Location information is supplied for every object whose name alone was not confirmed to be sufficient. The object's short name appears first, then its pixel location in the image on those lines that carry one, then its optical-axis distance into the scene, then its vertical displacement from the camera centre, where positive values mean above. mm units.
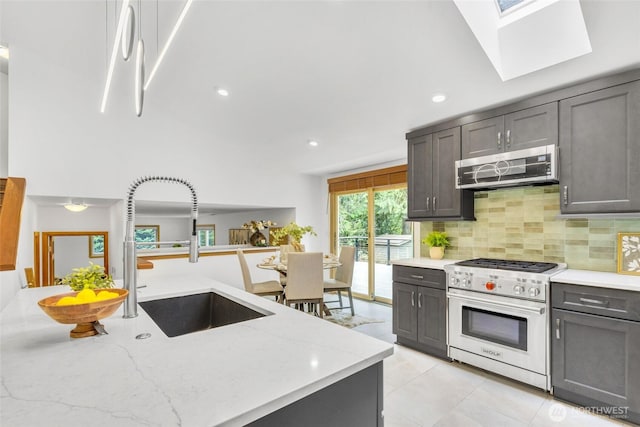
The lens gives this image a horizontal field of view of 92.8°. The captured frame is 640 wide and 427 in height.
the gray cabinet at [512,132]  2412 +698
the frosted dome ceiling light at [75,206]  4127 +128
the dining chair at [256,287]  3763 -930
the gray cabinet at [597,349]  1895 -901
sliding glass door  4691 -345
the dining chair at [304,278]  3369 -721
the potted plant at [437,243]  3357 -332
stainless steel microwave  2363 +374
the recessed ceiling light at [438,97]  2689 +1039
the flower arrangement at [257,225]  5164 -192
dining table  3707 -638
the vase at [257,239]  5441 -442
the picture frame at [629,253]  2229 -303
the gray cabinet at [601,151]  2061 +442
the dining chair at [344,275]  3979 -854
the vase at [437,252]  3352 -428
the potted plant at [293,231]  3734 -208
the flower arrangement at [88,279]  1246 -264
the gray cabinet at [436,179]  3002 +358
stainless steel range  2221 -824
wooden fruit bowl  1001 -331
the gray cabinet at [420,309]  2797 -925
